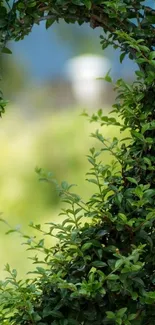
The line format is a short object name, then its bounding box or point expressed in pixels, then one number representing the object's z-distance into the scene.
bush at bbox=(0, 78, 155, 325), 2.34
